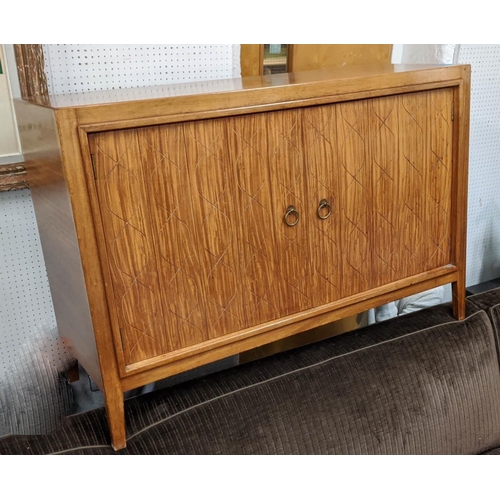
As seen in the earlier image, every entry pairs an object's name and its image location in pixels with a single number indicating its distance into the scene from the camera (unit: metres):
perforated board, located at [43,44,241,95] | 1.65
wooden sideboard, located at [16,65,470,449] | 1.28
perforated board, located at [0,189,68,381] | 1.73
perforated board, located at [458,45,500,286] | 2.54
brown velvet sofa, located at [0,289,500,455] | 1.55
